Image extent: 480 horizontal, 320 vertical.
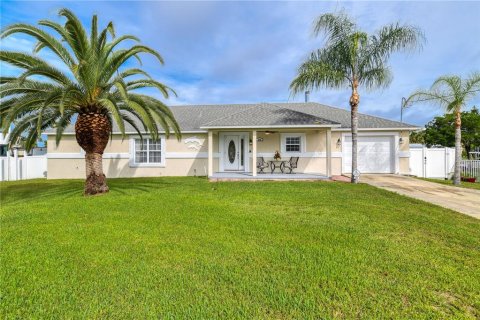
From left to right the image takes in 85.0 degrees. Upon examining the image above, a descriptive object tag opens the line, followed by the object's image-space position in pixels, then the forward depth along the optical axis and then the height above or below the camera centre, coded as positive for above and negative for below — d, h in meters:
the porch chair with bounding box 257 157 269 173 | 16.07 -0.30
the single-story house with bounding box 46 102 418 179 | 16.02 +0.59
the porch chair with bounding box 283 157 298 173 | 15.59 -0.30
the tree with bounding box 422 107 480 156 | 30.77 +3.63
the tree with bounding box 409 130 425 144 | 41.89 +3.49
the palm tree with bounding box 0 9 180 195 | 8.94 +2.65
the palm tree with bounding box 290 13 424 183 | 12.33 +4.92
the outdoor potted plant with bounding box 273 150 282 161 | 15.93 +0.19
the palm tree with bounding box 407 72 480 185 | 12.49 +3.13
